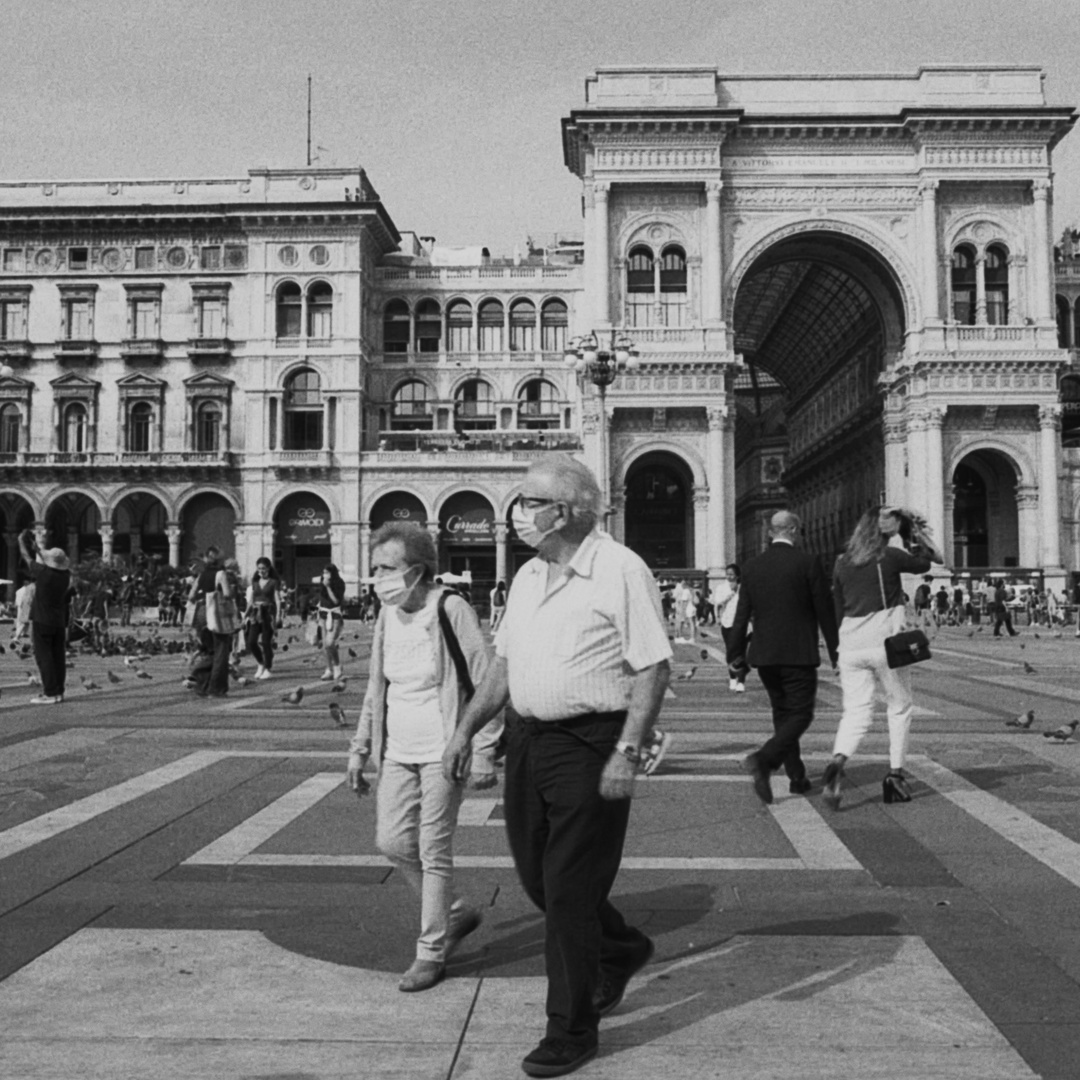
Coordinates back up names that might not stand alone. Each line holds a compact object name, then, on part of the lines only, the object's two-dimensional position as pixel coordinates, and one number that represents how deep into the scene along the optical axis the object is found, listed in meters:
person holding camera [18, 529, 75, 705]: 14.02
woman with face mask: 4.54
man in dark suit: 8.08
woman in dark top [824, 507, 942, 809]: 7.75
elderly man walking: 3.76
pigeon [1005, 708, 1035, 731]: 11.27
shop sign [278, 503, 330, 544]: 56.97
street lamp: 26.88
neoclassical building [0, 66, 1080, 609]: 51.00
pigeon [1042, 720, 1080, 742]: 10.38
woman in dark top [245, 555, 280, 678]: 18.49
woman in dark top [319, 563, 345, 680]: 17.64
